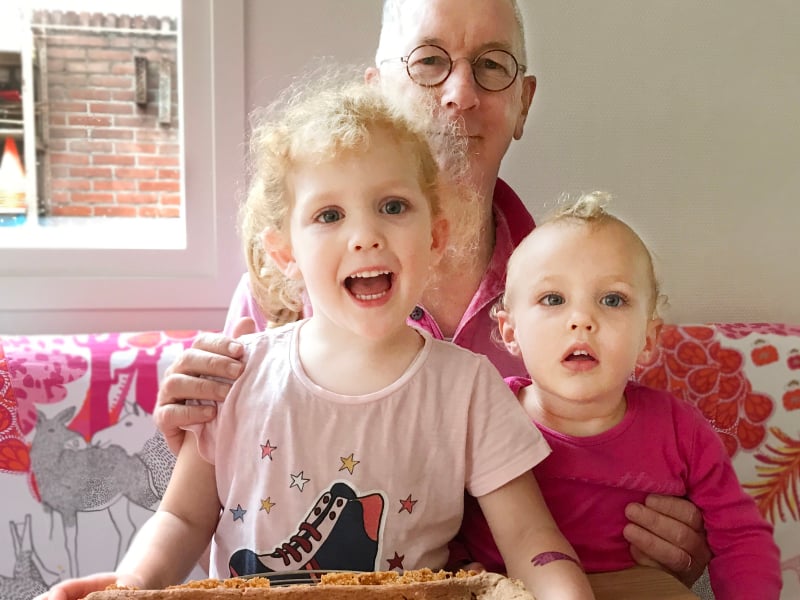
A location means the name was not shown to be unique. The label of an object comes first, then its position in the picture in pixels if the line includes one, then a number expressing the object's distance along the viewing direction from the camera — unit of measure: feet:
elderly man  4.39
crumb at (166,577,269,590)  2.14
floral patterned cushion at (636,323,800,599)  5.92
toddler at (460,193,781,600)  3.24
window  6.11
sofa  5.23
